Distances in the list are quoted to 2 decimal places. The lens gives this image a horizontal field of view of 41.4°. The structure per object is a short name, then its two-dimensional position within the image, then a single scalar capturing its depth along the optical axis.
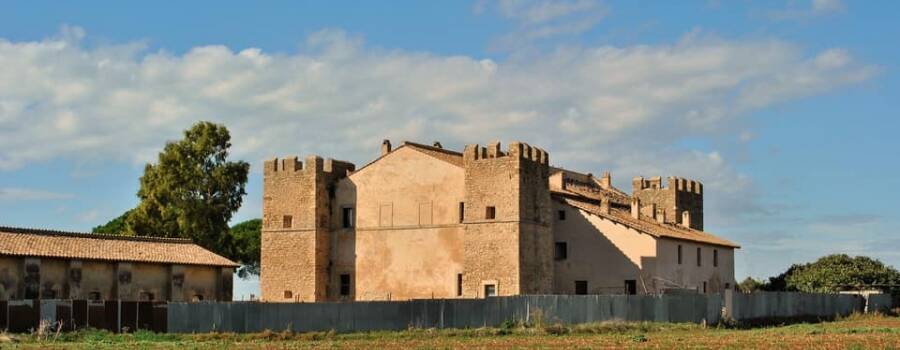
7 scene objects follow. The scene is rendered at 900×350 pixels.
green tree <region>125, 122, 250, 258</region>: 69.00
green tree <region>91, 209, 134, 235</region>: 84.81
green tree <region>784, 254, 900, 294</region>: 74.38
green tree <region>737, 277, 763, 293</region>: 80.62
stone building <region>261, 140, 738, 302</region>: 56.44
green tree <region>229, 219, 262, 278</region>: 89.31
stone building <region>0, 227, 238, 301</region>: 50.25
